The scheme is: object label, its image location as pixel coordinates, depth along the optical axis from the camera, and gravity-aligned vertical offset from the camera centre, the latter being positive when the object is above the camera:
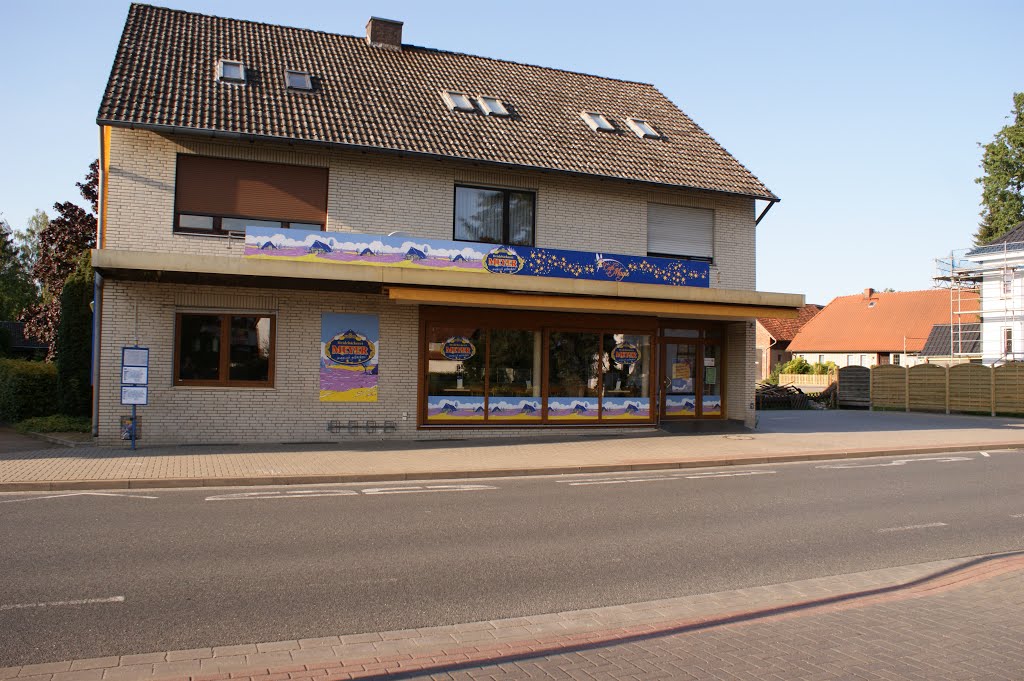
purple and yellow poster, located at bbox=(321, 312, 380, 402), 16.44 +0.24
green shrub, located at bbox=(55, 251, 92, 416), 18.19 +0.43
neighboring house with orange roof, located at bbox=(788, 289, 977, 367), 55.81 +3.41
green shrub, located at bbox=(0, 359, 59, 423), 18.67 -0.62
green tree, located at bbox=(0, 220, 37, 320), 63.22 +6.56
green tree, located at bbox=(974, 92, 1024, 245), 48.72 +11.97
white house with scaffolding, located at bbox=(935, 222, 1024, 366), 37.75 +4.12
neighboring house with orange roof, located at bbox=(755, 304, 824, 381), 65.56 +2.59
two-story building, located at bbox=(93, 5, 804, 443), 15.49 +2.35
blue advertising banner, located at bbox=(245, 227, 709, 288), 15.43 +2.27
